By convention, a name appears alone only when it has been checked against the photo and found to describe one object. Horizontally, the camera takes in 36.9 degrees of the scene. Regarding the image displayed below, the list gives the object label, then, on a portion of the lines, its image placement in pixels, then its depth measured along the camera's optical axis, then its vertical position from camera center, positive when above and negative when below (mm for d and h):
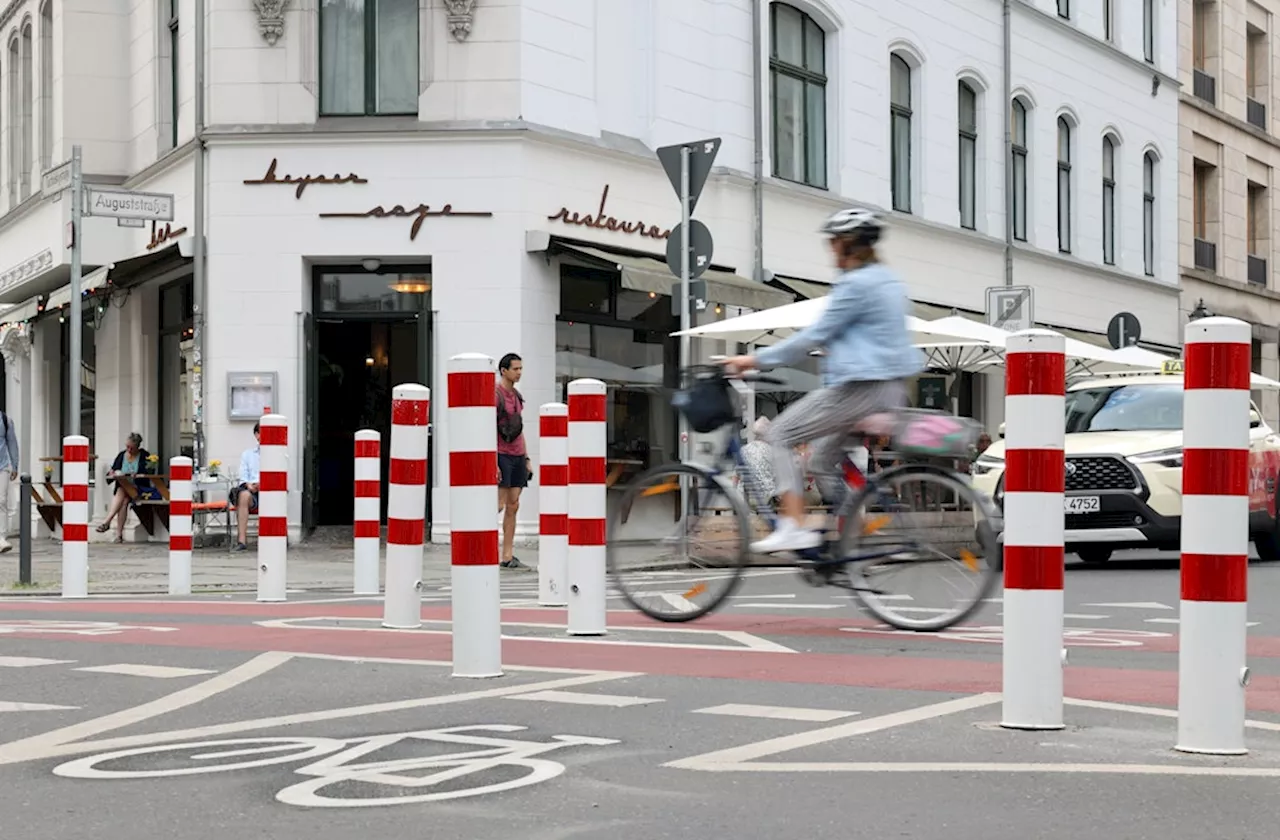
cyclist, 8422 +374
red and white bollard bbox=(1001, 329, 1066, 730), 5617 -232
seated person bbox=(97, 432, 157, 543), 23125 -260
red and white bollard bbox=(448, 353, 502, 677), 7156 -156
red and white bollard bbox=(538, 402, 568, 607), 10430 -308
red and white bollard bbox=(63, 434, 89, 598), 12906 -446
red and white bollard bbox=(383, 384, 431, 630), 9414 -317
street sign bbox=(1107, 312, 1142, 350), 28047 +1729
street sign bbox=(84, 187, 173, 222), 16891 +2182
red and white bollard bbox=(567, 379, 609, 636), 8742 -289
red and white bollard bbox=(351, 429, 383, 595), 12102 -414
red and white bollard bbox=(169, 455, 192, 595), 13117 -550
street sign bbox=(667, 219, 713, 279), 16859 +1790
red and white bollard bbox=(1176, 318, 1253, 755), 5188 -233
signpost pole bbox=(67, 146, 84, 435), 16859 +1601
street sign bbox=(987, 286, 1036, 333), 21969 +1635
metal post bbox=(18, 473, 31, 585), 13953 -598
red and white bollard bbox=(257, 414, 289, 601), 11875 -351
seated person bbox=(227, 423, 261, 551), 20250 -465
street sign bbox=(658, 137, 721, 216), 16750 +2536
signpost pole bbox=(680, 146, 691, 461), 16625 +1753
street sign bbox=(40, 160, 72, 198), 17375 +2487
